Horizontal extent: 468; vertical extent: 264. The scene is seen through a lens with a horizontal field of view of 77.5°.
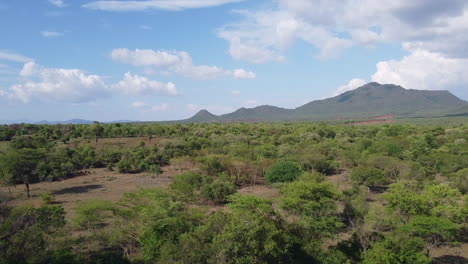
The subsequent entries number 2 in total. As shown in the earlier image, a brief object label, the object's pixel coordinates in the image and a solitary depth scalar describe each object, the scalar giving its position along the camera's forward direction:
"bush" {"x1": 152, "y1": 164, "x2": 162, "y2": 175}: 36.17
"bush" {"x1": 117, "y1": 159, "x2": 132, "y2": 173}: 38.31
